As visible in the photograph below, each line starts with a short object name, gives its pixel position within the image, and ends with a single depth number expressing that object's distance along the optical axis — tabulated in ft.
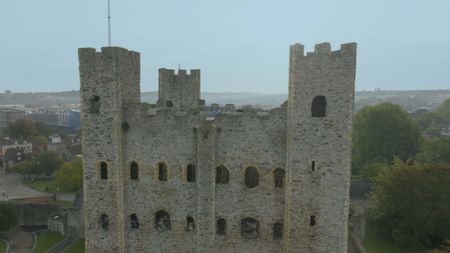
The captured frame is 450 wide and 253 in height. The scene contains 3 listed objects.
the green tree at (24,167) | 214.69
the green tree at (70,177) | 169.17
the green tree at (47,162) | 212.43
